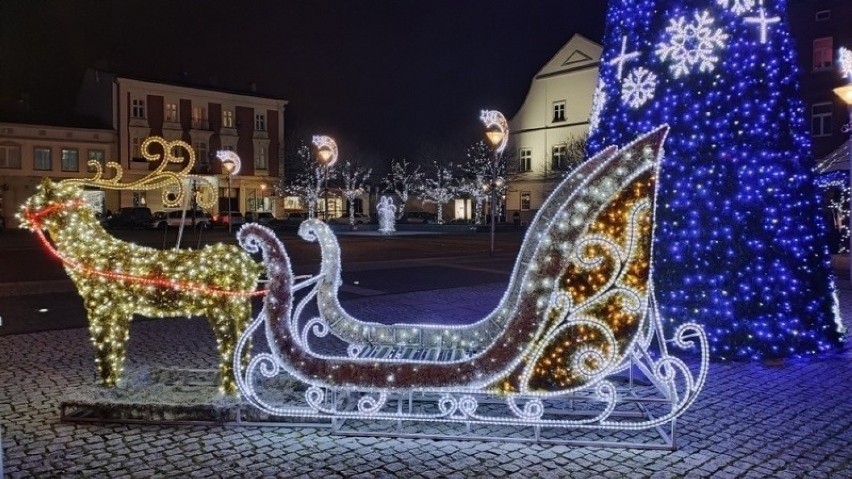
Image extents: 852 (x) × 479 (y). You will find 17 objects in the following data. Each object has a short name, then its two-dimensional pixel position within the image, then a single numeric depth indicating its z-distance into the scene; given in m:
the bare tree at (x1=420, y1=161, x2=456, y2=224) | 49.25
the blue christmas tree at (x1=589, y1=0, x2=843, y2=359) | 7.14
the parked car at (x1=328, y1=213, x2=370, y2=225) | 45.28
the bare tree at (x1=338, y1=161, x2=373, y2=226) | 50.22
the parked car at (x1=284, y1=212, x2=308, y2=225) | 42.88
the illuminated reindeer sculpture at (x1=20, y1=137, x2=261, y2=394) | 5.11
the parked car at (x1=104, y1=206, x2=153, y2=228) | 40.00
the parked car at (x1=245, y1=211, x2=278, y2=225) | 43.43
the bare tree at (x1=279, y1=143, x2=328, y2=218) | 47.22
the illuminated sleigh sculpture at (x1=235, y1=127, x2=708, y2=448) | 4.31
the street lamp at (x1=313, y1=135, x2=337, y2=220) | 17.17
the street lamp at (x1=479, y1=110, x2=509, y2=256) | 17.77
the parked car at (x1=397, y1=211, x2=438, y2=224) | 52.84
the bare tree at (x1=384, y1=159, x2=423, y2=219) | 53.22
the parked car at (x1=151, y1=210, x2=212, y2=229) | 39.81
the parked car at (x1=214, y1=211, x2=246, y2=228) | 42.38
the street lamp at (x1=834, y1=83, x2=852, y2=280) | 10.76
